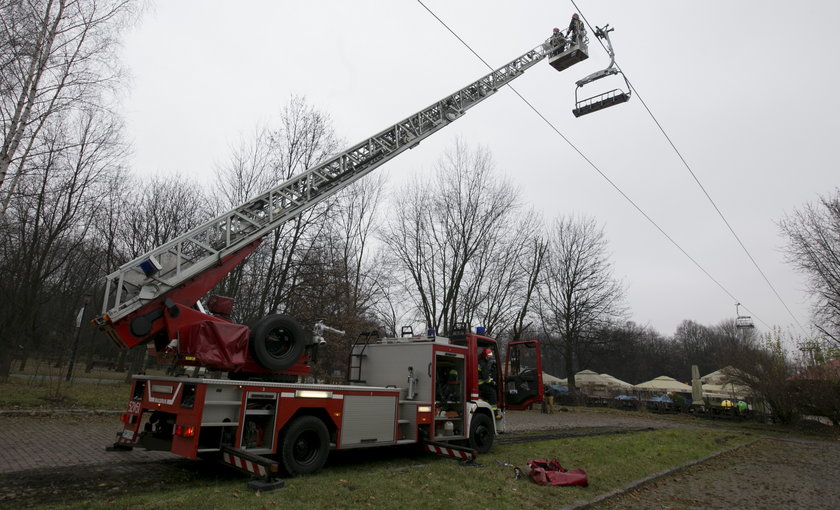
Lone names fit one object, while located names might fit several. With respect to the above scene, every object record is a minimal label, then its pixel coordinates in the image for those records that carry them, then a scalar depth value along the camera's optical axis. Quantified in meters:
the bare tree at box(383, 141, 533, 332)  26.11
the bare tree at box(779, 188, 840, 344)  22.62
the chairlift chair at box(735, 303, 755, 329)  47.38
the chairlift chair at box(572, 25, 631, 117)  10.44
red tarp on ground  7.75
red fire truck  6.70
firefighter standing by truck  11.20
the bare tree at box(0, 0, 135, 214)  9.79
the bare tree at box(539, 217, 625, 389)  34.84
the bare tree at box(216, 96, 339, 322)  18.73
